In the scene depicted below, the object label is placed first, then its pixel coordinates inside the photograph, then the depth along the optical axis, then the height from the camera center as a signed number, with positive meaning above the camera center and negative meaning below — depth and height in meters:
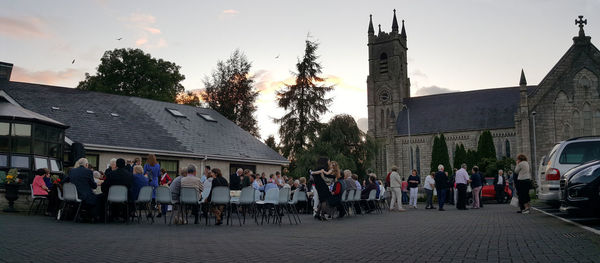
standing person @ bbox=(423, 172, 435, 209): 22.42 -0.40
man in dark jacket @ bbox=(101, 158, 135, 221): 13.38 +0.00
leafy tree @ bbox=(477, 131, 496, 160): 56.53 +3.55
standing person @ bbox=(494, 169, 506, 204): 28.84 -0.66
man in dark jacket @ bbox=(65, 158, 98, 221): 13.14 -0.18
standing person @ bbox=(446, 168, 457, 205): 24.74 -0.94
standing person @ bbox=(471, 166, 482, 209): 22.00 -0.31
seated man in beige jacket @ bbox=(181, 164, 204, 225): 13.49 -0.08
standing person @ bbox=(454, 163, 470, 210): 21.28 -0.30
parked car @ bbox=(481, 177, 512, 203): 29.53 -0.82
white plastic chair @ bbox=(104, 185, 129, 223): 13.06 -0.44
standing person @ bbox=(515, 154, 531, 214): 15.57 -0.13
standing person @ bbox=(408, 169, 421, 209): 22.65 -0.37
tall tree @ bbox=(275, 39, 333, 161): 44.19 +6.55
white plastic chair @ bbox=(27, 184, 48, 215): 15.24 -0.65
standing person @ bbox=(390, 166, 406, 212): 21.44 -0.35
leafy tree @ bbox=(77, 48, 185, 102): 45.16 +9.19
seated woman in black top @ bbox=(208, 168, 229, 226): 13.52 -0.19
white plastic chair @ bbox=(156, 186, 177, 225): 13.41 -0.47
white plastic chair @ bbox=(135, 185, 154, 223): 13.44 -0.45
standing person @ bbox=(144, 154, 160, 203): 16.16 +0.20
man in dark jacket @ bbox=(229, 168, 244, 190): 17.80 -0.14
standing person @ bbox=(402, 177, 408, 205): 30.57 -0.85
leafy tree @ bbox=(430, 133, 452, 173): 61.69 +3.07
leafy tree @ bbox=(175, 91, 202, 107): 52.47 +8.31
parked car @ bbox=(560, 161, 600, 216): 10.02 -0.24
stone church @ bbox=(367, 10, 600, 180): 51.44 +8.23
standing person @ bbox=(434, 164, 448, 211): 21.17 -0.25
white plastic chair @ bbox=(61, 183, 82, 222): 12.99 -0.41
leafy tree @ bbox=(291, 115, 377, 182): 39.59 +2.46
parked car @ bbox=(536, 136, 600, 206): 12.94 +0.52
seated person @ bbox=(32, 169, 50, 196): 15.28 -0.24
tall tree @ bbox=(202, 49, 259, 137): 53.03 +8.94
